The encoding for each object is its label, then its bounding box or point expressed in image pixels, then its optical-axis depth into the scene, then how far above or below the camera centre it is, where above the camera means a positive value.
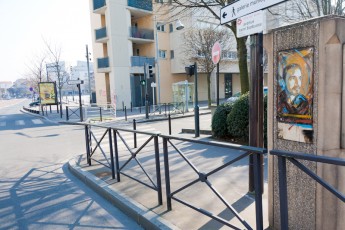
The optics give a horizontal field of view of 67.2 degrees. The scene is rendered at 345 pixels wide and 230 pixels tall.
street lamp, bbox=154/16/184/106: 26.45 +1.92
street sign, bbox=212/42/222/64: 7.36 +1.01
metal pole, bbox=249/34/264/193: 3.42 -0.11
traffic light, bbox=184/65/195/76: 10.08 +0.73
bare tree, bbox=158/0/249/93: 9.90 +1.35
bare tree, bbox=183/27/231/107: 21.05 +3.84
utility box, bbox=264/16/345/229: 2.25 -0.22
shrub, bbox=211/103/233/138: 8.14 -1.05
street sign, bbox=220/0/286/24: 2.74 +0.90
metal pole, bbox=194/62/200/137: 9.09 -1.10
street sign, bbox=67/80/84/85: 17.24 +0.75
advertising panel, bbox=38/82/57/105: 22.58 +0.12
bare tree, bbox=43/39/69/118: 27.12 +3.37
